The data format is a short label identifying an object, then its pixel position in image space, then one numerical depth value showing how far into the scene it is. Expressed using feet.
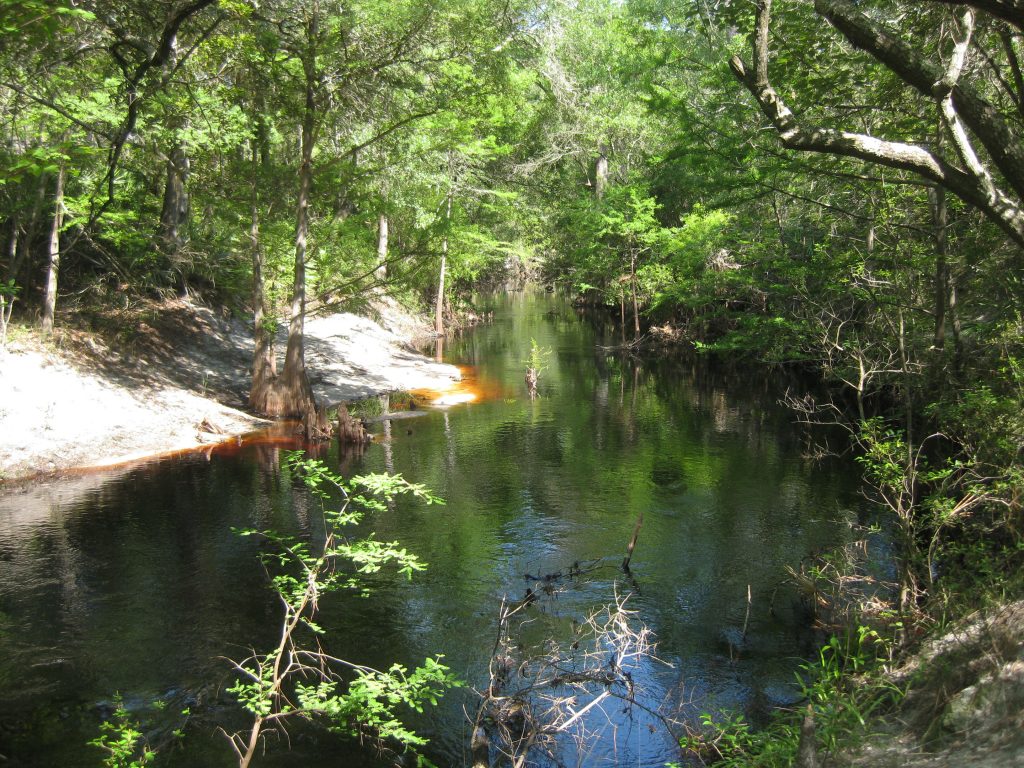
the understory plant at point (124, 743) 17.48
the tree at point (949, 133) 15.89
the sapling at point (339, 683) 18.37
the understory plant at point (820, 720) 17.58
